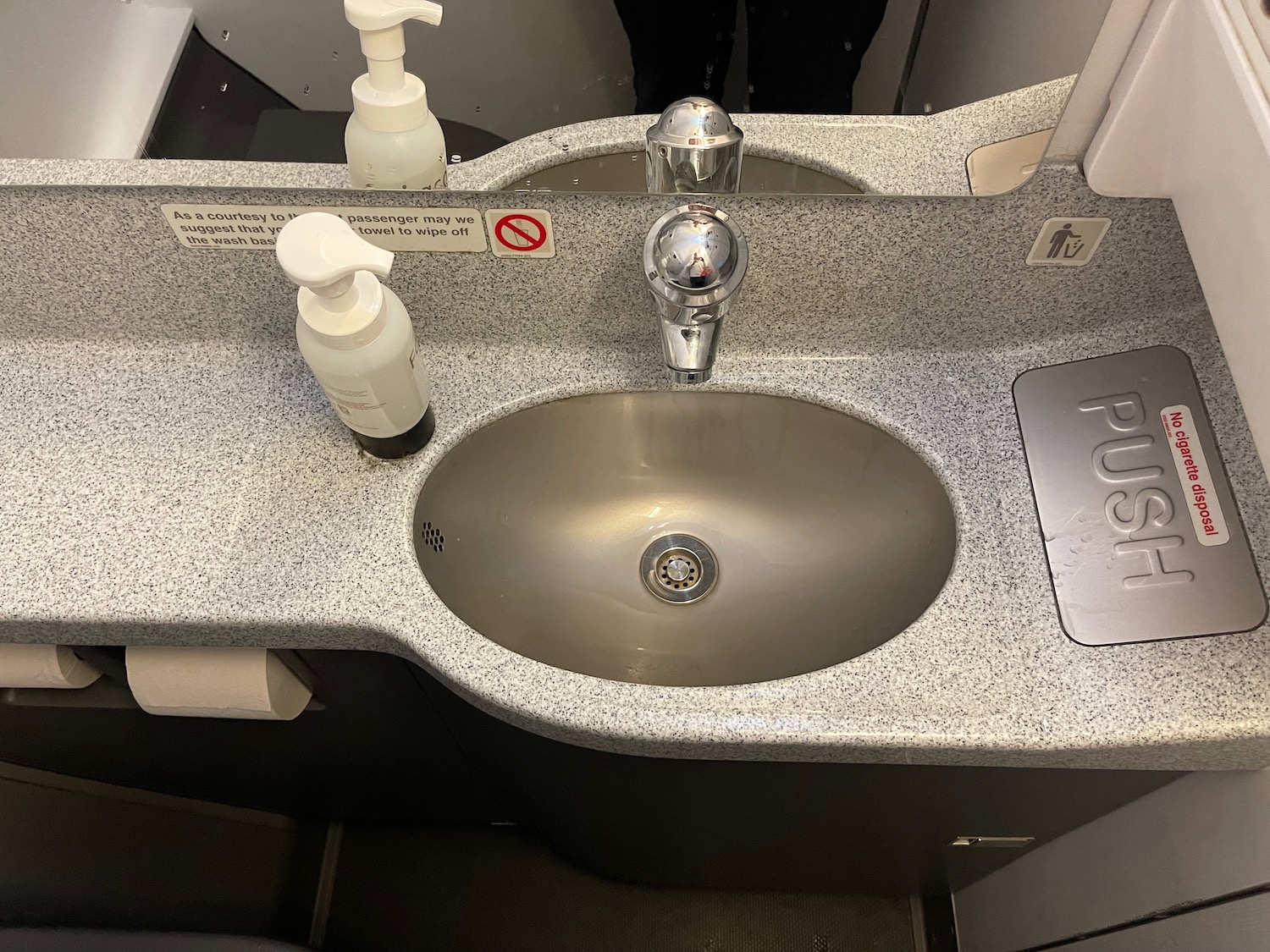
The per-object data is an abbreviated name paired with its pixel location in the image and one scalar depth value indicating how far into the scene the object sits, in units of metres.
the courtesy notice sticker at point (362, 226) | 0.65
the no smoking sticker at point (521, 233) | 0.65
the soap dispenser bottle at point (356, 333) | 0.51
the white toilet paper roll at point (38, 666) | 0.66
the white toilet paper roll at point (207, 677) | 0.65
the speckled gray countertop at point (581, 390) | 0.55
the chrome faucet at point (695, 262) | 0.56
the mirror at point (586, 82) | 0.57
